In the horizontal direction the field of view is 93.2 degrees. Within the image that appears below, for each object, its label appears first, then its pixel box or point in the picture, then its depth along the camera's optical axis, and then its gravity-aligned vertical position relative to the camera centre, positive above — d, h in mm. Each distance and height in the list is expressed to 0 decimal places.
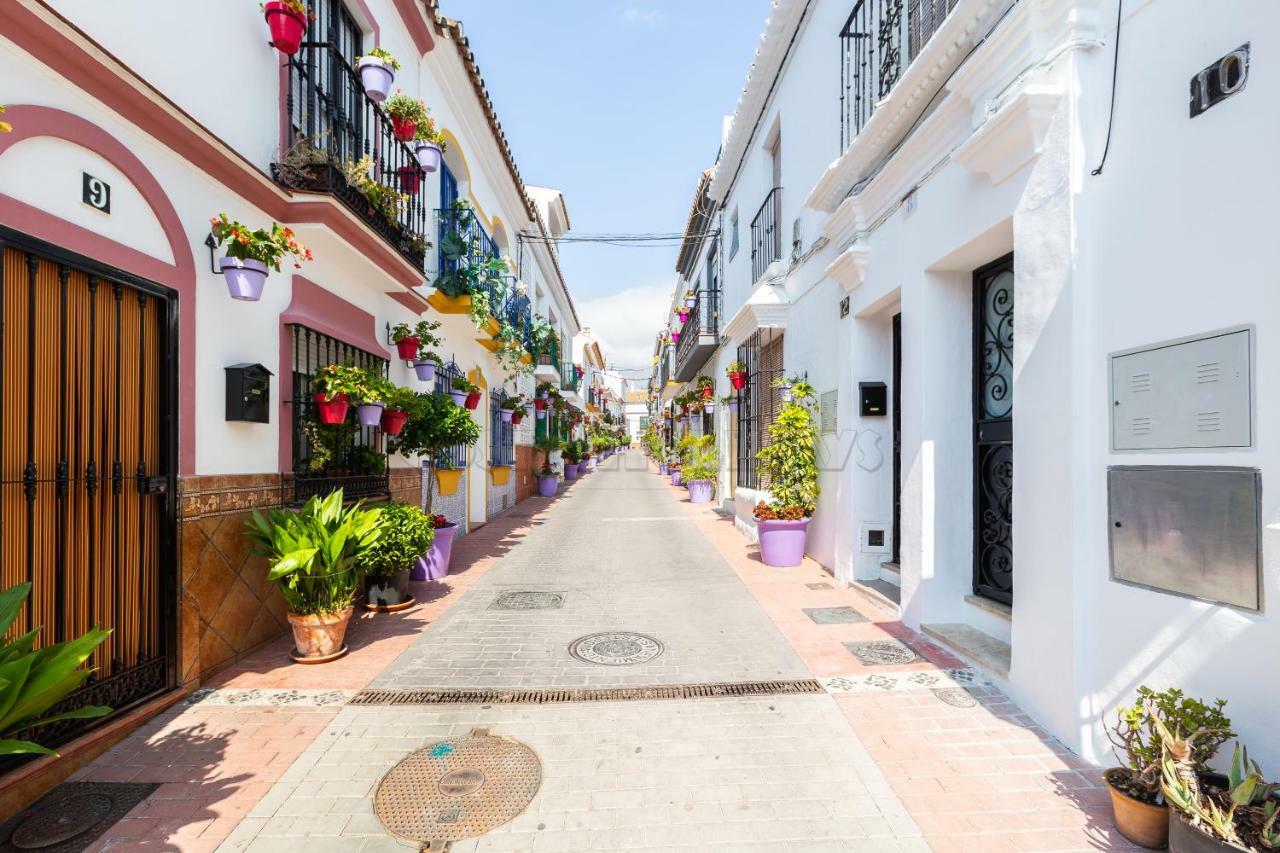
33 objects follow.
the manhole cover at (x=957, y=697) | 3807 -1725
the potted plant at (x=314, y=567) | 4320 -999
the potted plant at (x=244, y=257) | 4031 +1171
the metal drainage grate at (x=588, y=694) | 3910 -1748
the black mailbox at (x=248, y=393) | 4320 +268
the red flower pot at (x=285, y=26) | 4520 +3056
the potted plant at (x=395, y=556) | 5195 -1103
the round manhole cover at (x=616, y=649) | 4637 -1762
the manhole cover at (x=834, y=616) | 5500 -1748
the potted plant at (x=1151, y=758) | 2438 -1389
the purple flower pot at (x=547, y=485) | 17672 -1653
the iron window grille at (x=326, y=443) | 5309 -130
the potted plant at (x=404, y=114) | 6586 +3461
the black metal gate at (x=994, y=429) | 4590 -1
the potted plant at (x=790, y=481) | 7680 -672
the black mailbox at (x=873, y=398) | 6457 +331
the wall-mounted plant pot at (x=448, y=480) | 8530 -729
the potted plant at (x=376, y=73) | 5605 +3326
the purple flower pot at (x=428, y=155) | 6797 +3114
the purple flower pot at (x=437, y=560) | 7012 -1522
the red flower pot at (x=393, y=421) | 6160 +87
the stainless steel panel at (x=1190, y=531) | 2502 -462
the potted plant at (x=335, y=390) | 5129 +336
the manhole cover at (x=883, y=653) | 4492 -1721
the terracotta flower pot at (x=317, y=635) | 4459 -1534
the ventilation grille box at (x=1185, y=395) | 2523 +154
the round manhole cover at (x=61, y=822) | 2539 -1723
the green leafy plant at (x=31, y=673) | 2309 -977
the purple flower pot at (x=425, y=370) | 7626 +754
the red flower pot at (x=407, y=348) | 7285 +986
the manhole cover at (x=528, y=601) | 6094 -1783
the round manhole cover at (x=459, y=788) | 2678 -1744
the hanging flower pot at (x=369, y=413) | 5473 +150
